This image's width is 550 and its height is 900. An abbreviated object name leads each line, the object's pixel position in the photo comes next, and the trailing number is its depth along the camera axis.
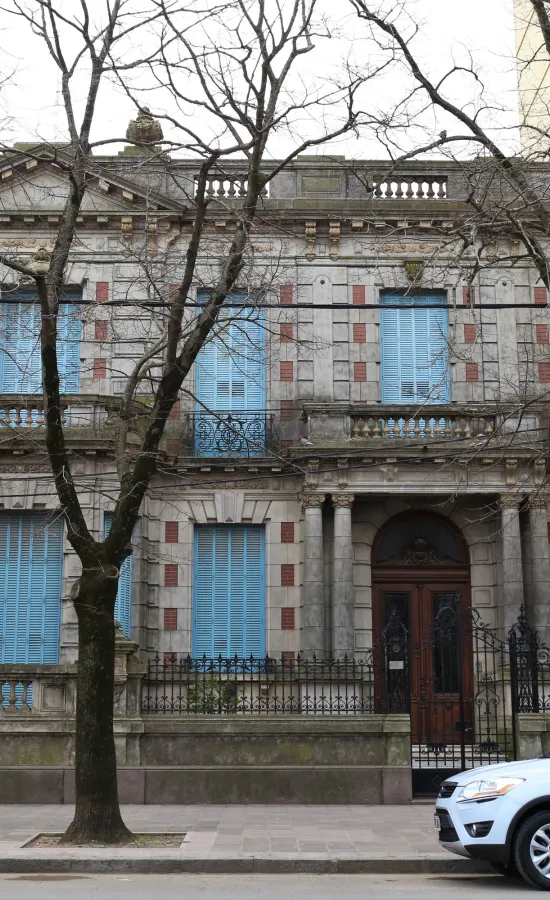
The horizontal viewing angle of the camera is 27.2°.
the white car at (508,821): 10.69
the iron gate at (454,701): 17.41
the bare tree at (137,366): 13.10
